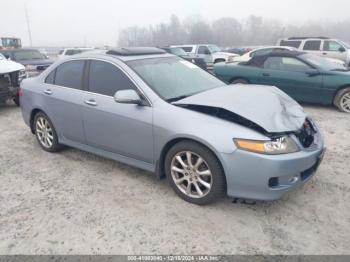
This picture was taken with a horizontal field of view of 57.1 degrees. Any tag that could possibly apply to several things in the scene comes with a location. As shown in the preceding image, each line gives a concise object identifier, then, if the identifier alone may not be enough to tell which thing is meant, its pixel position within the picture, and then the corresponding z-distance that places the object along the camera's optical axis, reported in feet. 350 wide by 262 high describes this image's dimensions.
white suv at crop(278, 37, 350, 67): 47.11
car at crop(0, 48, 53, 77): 39.88
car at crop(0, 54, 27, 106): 24.30
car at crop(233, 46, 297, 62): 40.22
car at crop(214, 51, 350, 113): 23.70
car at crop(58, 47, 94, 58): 64.28
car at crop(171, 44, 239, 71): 60.85
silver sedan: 9.84
